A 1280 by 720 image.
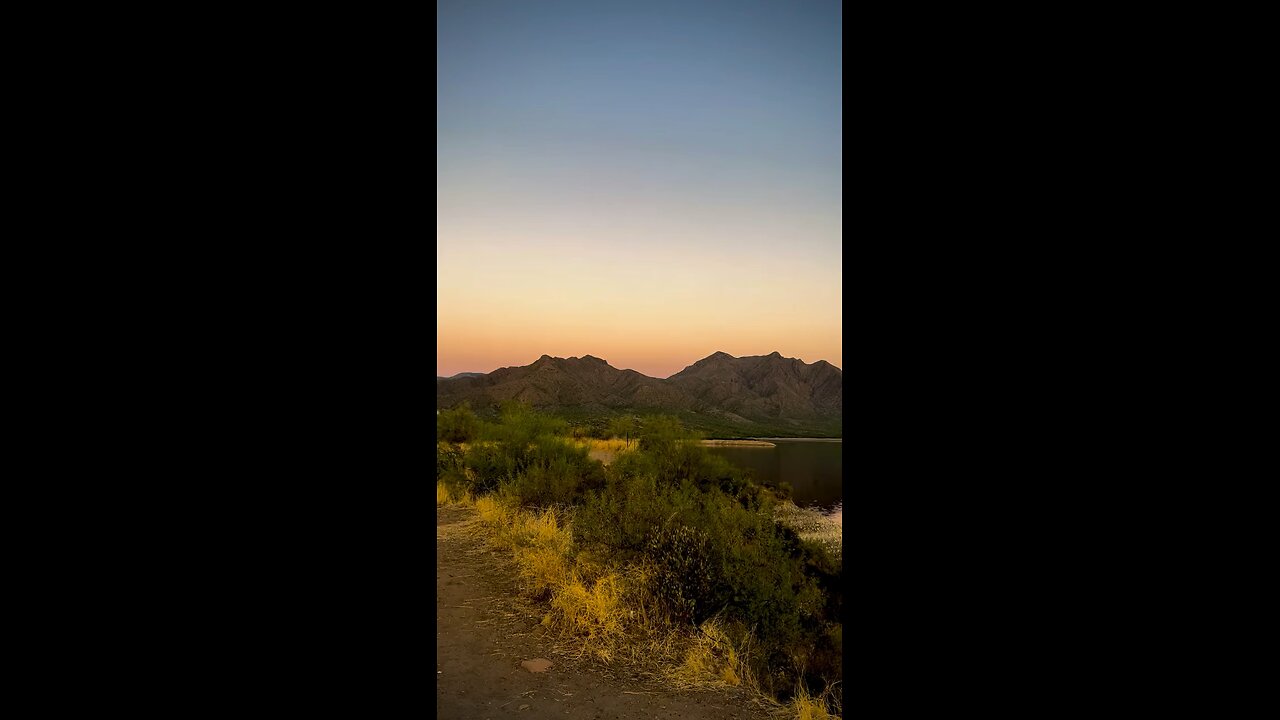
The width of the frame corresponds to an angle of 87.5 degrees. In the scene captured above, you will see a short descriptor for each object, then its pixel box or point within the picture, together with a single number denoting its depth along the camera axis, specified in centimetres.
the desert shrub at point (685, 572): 583
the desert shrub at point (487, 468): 1147
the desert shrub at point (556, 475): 1014
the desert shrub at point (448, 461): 1199
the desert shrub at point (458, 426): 1572
